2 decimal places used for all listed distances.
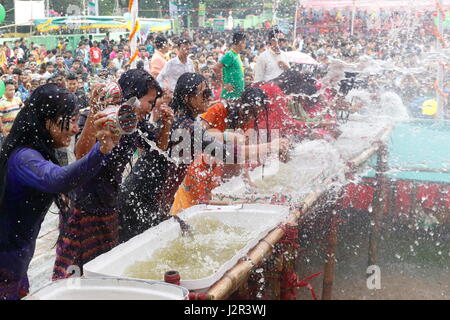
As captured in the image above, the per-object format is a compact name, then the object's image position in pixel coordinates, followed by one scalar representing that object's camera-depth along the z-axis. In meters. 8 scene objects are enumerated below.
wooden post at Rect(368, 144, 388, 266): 5.56
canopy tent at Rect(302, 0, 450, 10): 11.80
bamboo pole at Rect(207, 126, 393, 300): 2.21
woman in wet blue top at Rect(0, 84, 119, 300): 1.97
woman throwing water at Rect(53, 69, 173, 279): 2.63
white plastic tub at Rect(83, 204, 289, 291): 2.30
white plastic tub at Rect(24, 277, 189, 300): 1.99
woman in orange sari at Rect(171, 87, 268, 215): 3.68
